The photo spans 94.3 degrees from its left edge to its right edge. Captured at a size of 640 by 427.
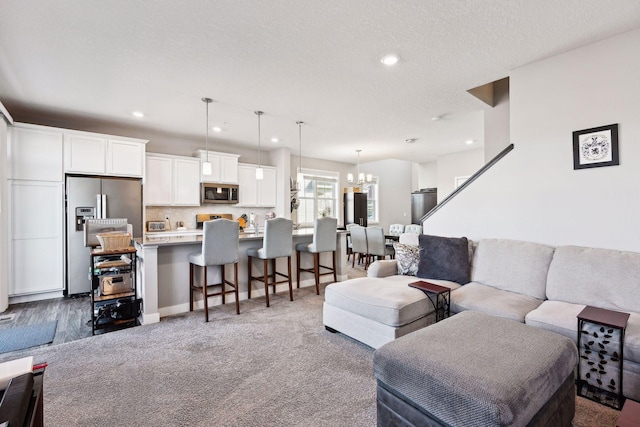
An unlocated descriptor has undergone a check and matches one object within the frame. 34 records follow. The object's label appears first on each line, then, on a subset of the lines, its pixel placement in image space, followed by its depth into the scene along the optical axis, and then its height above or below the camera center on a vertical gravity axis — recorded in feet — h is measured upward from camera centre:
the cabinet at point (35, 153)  12.83 +2.88
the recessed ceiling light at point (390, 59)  8.91 +4.73
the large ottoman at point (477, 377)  4.05 -2.46
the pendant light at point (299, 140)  15.78 +4.83
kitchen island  10.43 -2.28
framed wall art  8.04 +1.81
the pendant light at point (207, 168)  13.27 +2.15
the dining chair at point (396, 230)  23.82 -1.30
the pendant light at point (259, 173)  14.13 +2.08
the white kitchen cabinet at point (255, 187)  20.49 +2.03
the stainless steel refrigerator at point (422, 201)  26.48 +1.13
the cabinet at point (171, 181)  16.69 +2.09
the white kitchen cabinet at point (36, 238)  12.84 -0.89
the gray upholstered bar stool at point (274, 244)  12.15 -1.23
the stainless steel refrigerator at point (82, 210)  13.69 +0.34
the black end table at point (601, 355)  5.85 -2.92
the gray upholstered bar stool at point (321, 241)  13.73 -1.24
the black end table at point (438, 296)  8.04 -2.36
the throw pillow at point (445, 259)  9.82 -1.56
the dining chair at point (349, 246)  22.28 -2.52
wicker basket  10.07 -0.81
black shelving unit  10.02 -2.59
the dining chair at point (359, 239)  19.84 -1.72
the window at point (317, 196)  25.09 +1.64
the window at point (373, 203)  30.35 +1.14
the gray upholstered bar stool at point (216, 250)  10.66 -1.26
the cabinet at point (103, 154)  14.05 +3.12
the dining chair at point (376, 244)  18.75 -1.90
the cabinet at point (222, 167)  18.62 +3.17
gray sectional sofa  6.89 -2.27
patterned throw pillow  10.72 -1.65
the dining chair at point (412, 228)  21.44 -1.07
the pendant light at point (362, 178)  21.57 +2.66
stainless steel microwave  18.57 +1.46
